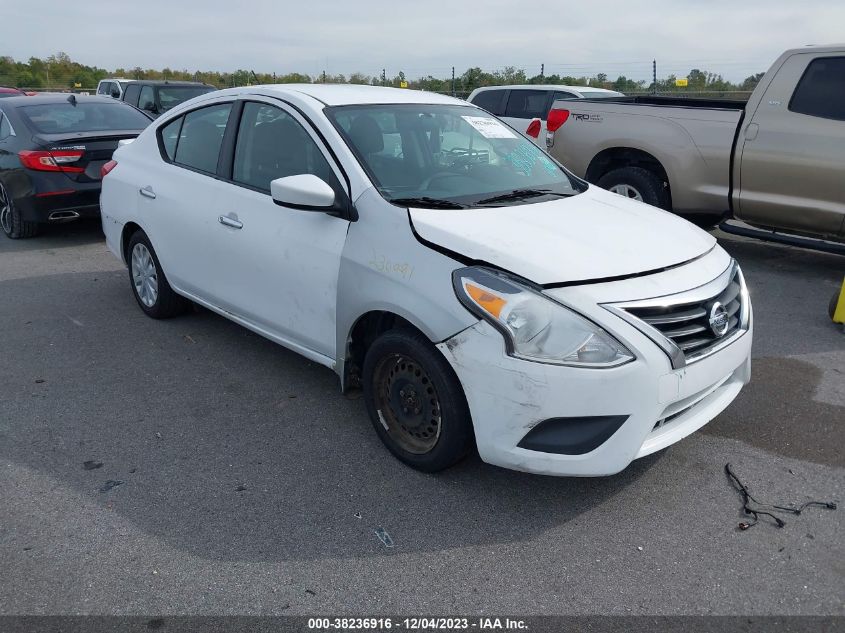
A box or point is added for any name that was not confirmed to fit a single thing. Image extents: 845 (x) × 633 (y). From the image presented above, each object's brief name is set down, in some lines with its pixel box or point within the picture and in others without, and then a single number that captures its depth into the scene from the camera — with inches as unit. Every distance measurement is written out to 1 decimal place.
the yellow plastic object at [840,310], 215.8
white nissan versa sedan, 117.0
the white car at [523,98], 484.4
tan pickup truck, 261.9
